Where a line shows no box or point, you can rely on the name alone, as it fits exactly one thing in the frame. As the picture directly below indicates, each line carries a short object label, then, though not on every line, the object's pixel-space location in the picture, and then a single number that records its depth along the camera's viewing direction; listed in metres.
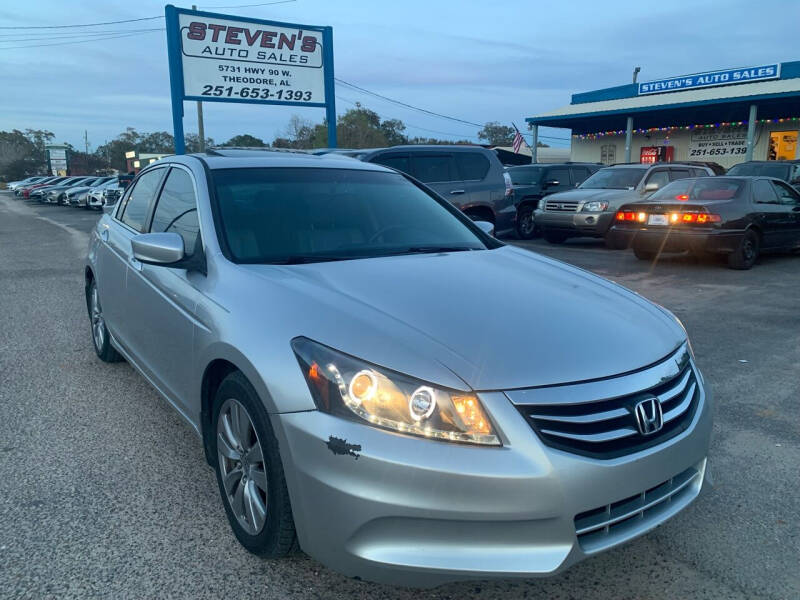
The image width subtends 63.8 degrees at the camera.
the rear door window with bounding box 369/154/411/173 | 10.43
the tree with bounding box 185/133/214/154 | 80.70
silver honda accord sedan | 1.96
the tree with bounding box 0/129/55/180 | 109.33
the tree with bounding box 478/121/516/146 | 97.12
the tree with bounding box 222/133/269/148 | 50.35
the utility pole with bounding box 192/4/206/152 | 29.21
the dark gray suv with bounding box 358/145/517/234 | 10.65
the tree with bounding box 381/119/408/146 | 77.88
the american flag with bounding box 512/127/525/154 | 32.12
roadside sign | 15.31
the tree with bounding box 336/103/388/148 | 65.19
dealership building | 26.39
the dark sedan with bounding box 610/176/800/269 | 9.69
